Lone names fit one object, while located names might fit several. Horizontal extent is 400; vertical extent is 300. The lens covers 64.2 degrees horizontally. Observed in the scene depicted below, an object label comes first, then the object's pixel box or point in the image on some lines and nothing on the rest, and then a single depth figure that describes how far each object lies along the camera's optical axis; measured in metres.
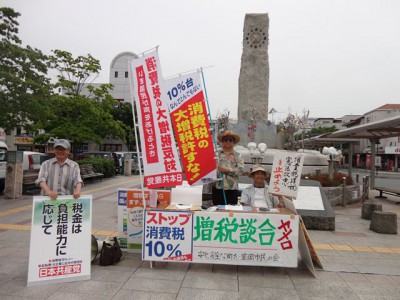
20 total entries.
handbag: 4.48
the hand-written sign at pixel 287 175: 5.00
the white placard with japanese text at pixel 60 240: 3.87
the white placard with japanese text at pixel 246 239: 4.25
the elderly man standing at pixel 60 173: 4.28
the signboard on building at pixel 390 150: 42.81
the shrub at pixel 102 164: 17.67
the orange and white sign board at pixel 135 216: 4.96
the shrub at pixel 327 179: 10.79
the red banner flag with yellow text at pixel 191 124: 4.55
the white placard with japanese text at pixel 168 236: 4.30
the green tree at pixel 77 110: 16.66
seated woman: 5.10
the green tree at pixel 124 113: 38.62
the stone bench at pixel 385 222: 6.87
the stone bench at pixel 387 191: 11.27
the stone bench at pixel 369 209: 8.40
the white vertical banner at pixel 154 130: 4.40
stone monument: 17.66
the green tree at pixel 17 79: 12.08
